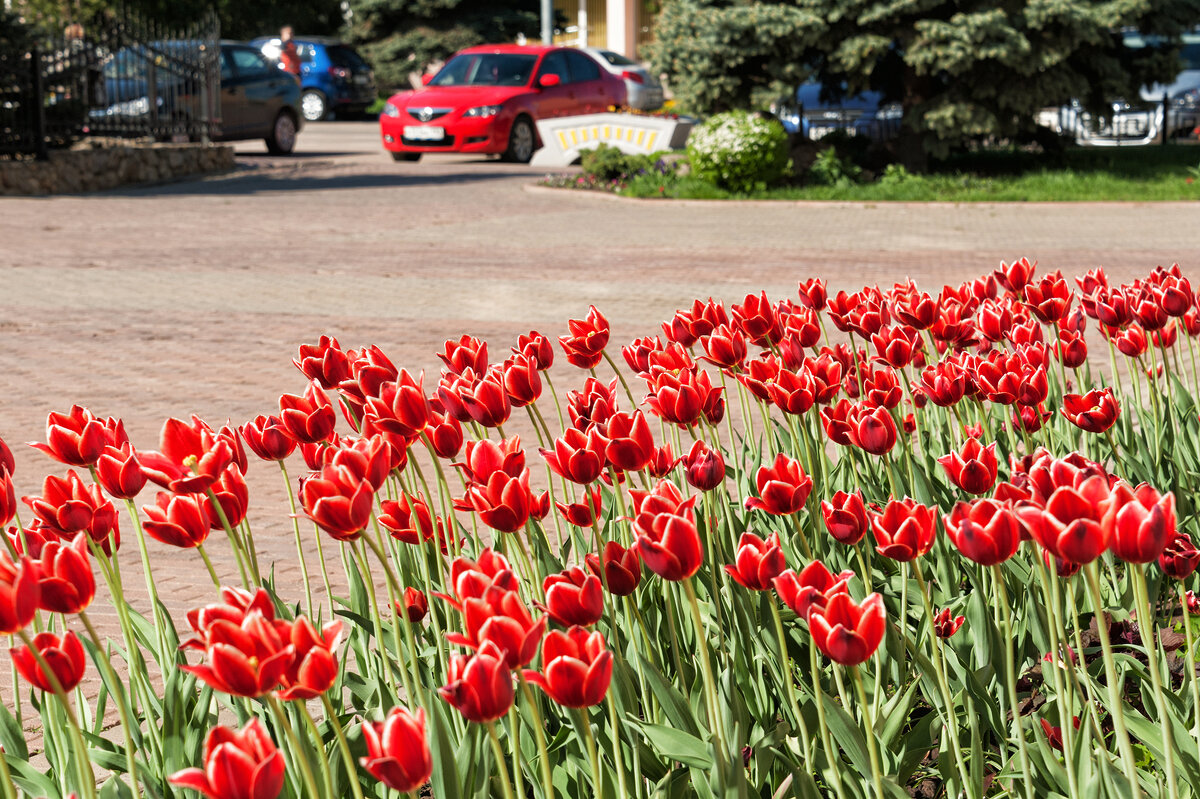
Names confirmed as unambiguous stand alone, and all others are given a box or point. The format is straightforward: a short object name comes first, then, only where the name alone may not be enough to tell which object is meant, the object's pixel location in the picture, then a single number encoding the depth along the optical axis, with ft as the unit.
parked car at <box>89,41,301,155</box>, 66.44
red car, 75.10
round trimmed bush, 57.36
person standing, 106.93
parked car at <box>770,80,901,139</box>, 65.05
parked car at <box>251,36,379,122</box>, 118.52
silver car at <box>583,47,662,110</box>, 95.51
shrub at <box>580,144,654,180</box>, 63.93
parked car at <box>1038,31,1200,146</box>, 76.38
